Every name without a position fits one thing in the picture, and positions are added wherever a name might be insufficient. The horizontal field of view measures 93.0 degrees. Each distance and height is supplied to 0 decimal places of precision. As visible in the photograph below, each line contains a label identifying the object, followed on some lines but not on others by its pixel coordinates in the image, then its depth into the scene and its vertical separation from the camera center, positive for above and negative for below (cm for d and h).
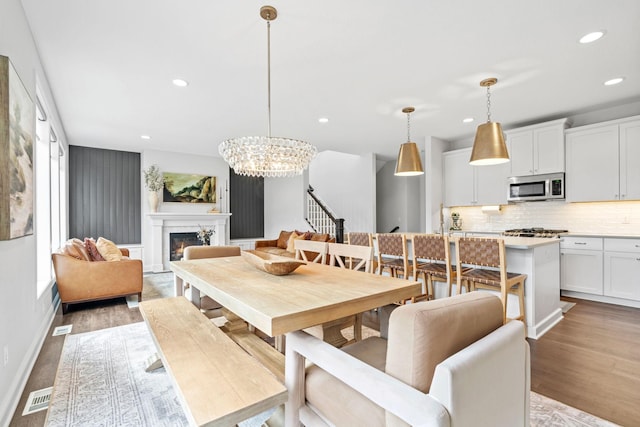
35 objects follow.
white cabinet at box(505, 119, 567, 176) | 434 +95
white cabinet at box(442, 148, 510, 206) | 499 +54
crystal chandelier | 245 +50
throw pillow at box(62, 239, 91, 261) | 373 -45
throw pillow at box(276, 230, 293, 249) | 683 -58
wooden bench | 113 -71
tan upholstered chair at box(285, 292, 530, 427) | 87 -53
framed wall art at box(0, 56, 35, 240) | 164 +37
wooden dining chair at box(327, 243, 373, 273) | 248 -34
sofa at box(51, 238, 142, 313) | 358 -71
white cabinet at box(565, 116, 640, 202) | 384 +67
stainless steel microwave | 439 +37
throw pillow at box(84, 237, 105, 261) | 403 -49
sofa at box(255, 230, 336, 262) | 580 -64
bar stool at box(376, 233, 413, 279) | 340 -47
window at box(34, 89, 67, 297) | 337 +28
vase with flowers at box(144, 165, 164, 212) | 628 +64
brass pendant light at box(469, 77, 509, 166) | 295 +66
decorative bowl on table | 203 -36
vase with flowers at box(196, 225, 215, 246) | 689 -46
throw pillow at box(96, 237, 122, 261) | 405 -49
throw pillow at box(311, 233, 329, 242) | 572 -46
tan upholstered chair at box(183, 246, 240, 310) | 316 -41
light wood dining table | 131 -42
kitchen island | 288 -67
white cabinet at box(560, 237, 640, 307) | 372 -74
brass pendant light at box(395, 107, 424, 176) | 366 +63
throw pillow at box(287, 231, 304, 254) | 615 -57
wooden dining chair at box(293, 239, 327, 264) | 285 -35
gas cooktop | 430 -30
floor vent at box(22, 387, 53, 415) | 184 -117
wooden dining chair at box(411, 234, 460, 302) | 307 -50
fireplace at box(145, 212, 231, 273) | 635 -33
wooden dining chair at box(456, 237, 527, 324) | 268 -50
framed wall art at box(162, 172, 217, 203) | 662 +59
